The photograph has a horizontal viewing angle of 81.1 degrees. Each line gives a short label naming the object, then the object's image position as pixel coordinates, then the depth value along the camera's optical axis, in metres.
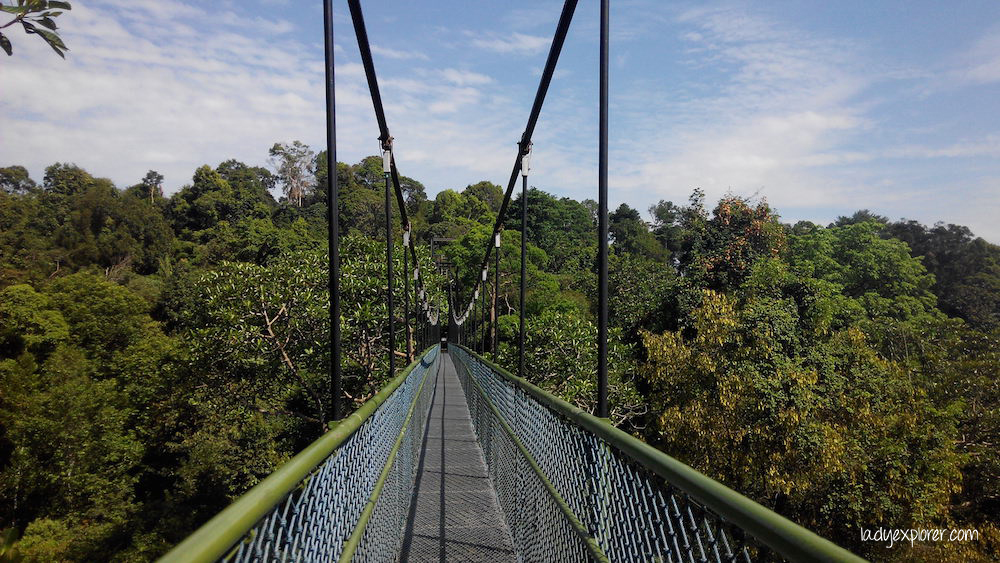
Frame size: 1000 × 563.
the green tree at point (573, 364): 13.30
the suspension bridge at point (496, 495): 0.93
